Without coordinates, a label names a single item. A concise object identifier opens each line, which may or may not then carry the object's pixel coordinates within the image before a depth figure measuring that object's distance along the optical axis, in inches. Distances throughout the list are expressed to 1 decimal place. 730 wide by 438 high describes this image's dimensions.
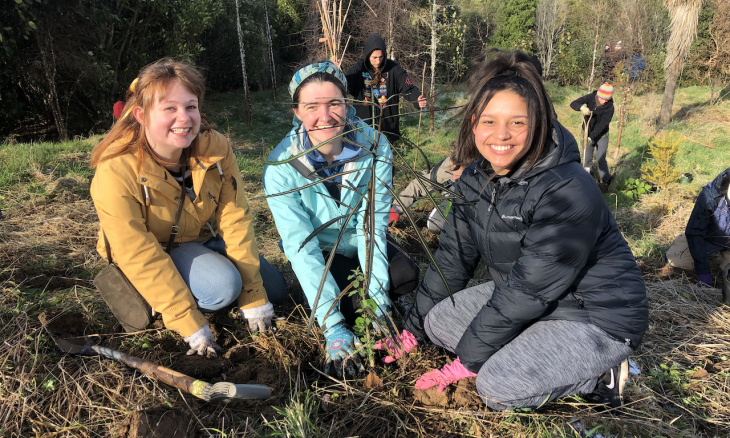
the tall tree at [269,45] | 542.4
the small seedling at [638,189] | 199.6
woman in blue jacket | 71.9
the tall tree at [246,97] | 430.9
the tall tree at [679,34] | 340.5
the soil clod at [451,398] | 62.2
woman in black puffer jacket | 55.6
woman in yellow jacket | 66.5
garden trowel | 56.7
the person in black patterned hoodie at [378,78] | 182.7
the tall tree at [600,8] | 498.1
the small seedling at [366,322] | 56.8
